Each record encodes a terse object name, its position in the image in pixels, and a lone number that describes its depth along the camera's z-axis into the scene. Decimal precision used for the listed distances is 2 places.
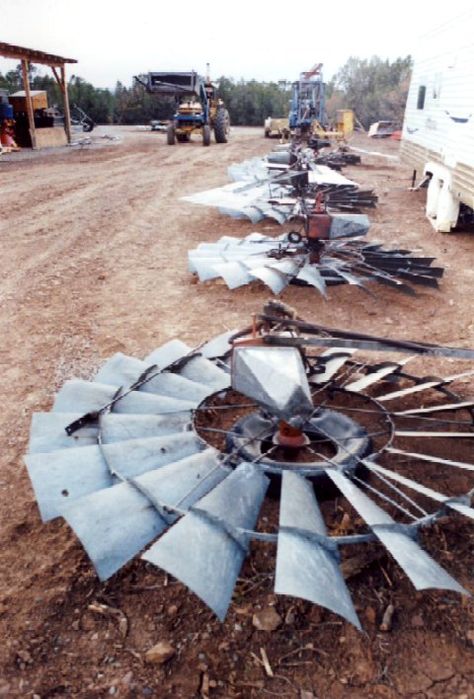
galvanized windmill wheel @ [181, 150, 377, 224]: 10.84
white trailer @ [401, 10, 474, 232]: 11.00
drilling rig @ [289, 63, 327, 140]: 24.94
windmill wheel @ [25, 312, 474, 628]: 2.76
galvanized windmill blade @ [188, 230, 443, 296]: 7.73
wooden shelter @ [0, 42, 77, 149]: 22.46
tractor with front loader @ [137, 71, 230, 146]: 24.80
